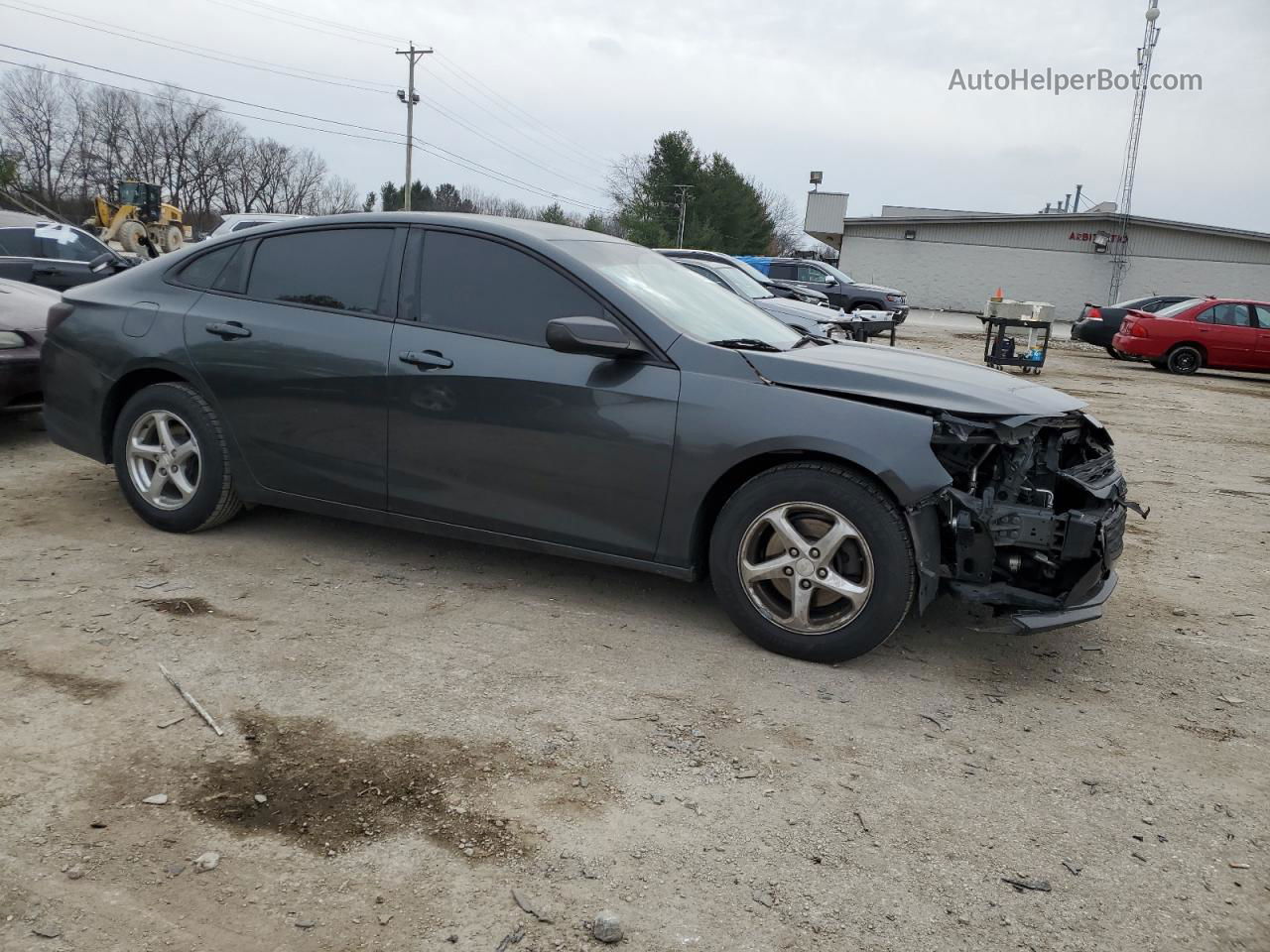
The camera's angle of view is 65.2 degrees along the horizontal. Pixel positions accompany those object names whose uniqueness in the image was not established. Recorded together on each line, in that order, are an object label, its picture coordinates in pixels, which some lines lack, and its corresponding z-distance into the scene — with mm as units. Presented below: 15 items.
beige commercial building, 42344
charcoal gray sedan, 3691
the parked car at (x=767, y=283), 16547
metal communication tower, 37188
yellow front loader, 29094
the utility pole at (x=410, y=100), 52500
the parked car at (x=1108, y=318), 21891
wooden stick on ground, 3129
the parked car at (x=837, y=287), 25547
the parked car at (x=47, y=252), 10219
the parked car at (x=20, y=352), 6379
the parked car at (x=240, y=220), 17350
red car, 19250
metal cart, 16656
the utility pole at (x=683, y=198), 73250
